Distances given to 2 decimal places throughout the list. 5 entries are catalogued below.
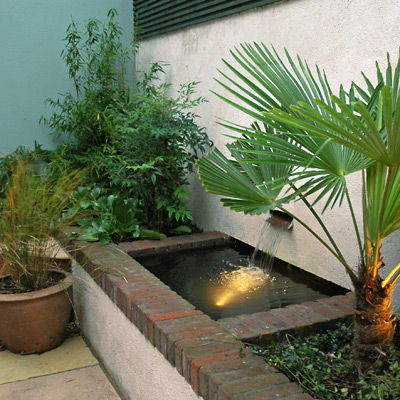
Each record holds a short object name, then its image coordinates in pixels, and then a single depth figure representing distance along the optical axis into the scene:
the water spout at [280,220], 3.83
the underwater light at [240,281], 3.30
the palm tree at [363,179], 1.58
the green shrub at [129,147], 4.40
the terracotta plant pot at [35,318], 3.37
